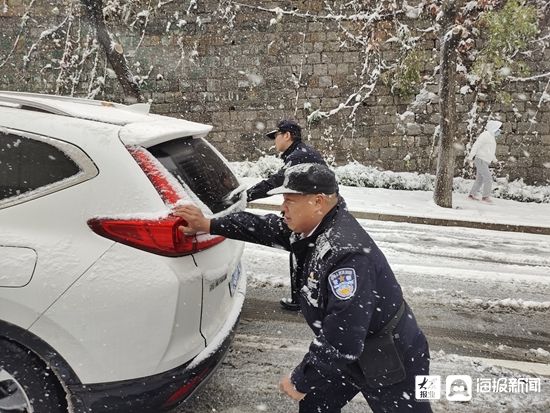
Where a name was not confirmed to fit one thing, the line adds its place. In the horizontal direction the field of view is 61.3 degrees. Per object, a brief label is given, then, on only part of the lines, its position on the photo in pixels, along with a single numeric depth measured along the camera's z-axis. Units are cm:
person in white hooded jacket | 1044
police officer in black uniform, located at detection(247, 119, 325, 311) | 366
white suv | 195
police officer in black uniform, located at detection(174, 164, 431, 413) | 168
